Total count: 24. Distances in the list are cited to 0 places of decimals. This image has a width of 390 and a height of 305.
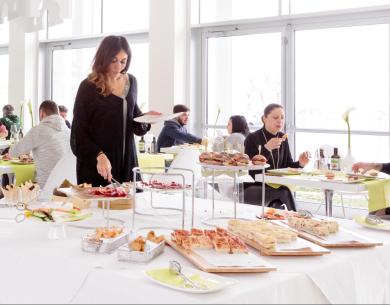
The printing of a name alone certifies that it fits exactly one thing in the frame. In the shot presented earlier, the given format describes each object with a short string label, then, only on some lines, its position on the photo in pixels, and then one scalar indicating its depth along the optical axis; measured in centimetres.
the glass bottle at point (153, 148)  636
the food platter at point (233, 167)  186
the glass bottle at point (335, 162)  423
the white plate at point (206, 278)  114
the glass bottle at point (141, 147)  631
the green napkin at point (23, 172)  459
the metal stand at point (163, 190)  174
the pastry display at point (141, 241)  138
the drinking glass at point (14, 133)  657
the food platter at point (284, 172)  391
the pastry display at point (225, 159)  195
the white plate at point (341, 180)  350
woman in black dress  250
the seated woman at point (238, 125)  568
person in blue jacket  655
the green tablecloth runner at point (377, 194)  348
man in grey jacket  439
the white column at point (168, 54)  784
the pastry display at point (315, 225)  166
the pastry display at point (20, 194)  210
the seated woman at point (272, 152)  423
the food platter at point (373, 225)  184
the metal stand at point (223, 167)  186
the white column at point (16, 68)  1016
